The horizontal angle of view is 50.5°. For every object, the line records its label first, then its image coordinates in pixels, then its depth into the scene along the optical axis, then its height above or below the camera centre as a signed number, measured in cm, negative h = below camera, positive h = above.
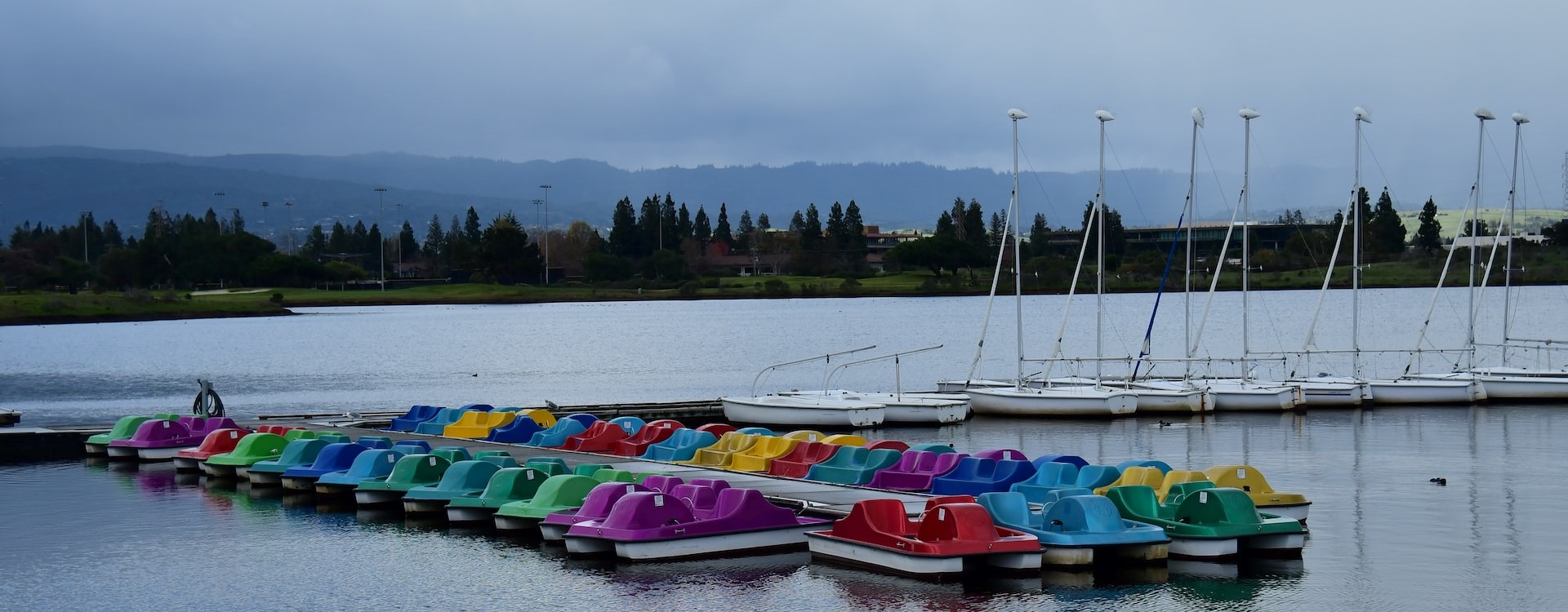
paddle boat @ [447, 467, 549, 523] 3191 -437
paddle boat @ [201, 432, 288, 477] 4097 -459
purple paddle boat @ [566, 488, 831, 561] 2734 -437
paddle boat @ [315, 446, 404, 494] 3606 -443
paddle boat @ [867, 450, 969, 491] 3256 -411
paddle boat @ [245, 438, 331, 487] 3912 -454
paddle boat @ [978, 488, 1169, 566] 2608 -425
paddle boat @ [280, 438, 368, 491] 3778 -449
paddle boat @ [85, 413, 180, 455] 4754 -474
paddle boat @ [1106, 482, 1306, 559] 2686 -429
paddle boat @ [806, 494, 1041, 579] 2536 -431
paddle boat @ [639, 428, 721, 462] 3878 -423
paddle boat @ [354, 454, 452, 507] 3488 -444
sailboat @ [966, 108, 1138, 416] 6016 -505
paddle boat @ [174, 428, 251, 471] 4266 -457
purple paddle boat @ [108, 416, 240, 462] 4566 -468
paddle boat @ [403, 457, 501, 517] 3331 -442
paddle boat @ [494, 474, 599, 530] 3052 -434
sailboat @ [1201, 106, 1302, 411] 6341 -516
